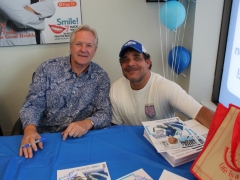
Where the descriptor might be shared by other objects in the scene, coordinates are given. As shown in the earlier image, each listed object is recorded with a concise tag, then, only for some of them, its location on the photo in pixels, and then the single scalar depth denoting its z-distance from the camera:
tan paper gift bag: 0.62
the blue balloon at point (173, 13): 1.52
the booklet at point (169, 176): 0.77
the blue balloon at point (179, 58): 1.72
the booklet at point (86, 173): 0.78
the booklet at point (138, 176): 0.77
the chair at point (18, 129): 1.35
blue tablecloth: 0.82
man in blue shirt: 1.42
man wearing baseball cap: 1.25
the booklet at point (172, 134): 0.91
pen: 0.96
